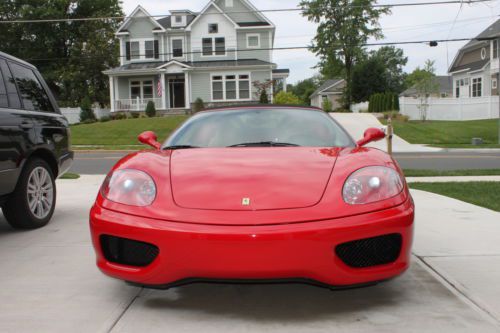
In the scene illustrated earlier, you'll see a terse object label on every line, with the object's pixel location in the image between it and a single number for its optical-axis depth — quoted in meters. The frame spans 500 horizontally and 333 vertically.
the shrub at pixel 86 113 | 36.66
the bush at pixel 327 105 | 45.53
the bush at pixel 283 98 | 34.20
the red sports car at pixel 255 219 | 2.54
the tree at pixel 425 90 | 32.53
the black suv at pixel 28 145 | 4.63
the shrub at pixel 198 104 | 34.03
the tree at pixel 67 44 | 46.34
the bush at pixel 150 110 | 34.25
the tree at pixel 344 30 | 47.81
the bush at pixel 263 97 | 32.19
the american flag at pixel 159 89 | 35.97
